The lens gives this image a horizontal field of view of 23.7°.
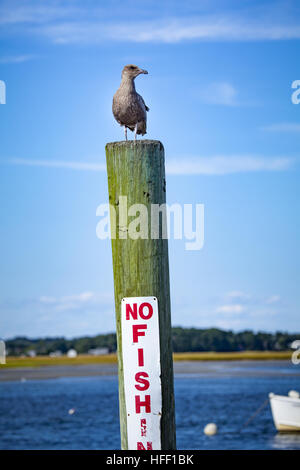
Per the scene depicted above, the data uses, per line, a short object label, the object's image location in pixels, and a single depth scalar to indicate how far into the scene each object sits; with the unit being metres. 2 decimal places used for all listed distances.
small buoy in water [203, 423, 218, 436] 48.84
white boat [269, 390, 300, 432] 41.78
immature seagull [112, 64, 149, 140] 5.80
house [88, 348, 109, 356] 143.23
